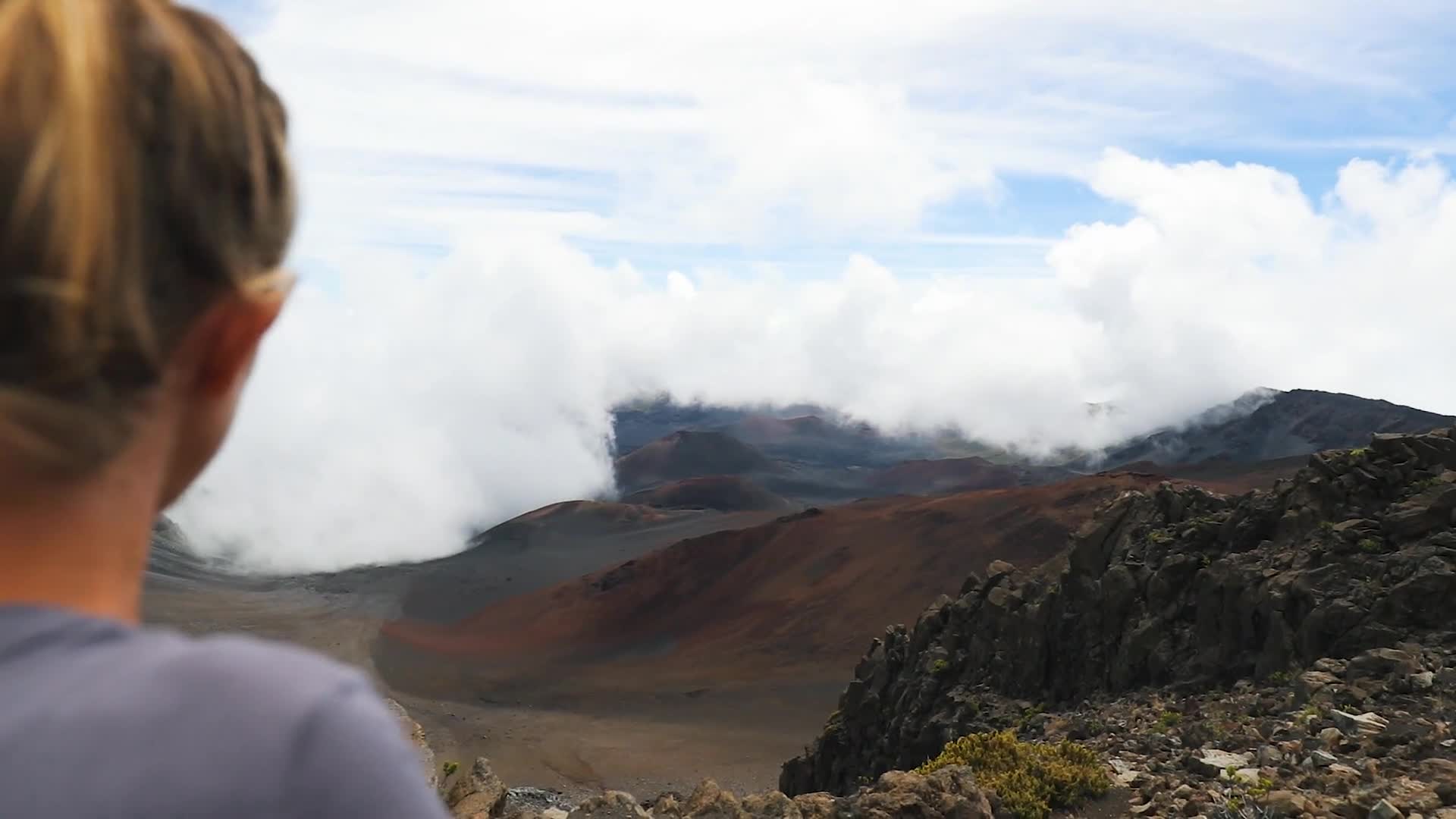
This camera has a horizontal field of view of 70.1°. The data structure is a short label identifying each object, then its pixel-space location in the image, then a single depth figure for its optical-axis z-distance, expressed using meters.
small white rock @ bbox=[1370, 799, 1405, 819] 7.02
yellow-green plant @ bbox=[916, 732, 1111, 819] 8.96
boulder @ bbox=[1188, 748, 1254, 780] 9.42
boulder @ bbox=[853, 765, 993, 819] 8.36
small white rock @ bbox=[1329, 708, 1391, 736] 9.53
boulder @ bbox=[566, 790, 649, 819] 8.23
